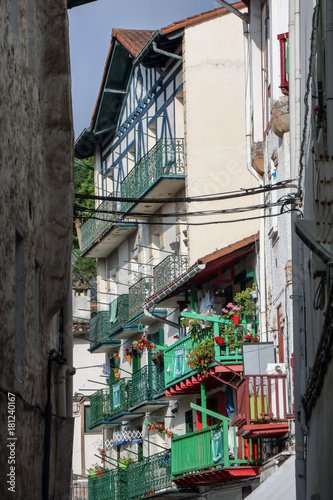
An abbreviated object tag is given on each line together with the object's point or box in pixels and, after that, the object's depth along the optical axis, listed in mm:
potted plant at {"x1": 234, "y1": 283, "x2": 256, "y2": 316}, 25688
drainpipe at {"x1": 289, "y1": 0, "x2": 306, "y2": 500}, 16391
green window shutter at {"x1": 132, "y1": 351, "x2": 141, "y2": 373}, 37031
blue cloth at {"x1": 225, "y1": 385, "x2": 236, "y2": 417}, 27297
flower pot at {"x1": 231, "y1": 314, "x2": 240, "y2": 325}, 25250
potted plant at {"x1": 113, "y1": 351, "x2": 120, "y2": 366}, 39259
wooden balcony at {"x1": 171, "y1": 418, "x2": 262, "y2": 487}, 24641
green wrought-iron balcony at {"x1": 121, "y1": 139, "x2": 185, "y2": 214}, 31969
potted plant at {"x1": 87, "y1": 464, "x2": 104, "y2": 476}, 37981
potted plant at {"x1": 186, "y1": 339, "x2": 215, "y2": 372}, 25750
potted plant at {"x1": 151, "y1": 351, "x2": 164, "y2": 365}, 32906
